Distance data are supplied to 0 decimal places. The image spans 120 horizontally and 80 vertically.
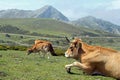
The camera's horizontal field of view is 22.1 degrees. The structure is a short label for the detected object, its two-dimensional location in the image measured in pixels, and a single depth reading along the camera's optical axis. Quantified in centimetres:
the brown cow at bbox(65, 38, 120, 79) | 1476
